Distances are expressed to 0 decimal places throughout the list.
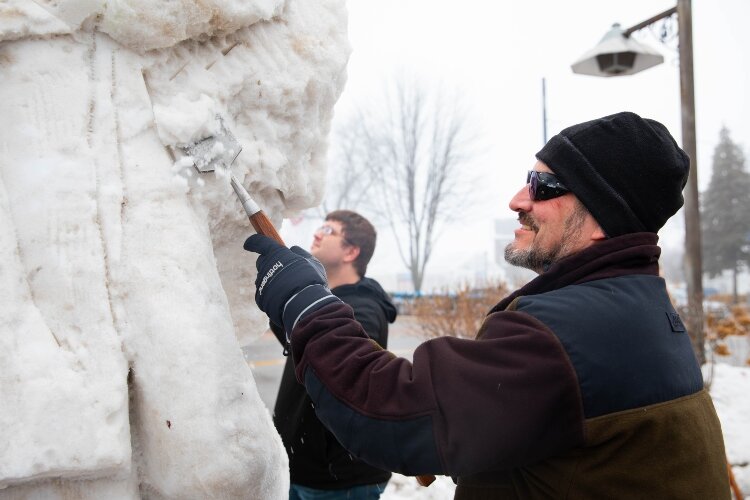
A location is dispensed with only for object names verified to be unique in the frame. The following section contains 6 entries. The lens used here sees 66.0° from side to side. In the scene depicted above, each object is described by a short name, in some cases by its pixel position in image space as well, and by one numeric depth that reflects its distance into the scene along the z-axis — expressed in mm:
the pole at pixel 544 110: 10469
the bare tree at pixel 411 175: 20578
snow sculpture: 1228
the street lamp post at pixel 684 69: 6531
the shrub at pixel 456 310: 7152
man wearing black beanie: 1164
